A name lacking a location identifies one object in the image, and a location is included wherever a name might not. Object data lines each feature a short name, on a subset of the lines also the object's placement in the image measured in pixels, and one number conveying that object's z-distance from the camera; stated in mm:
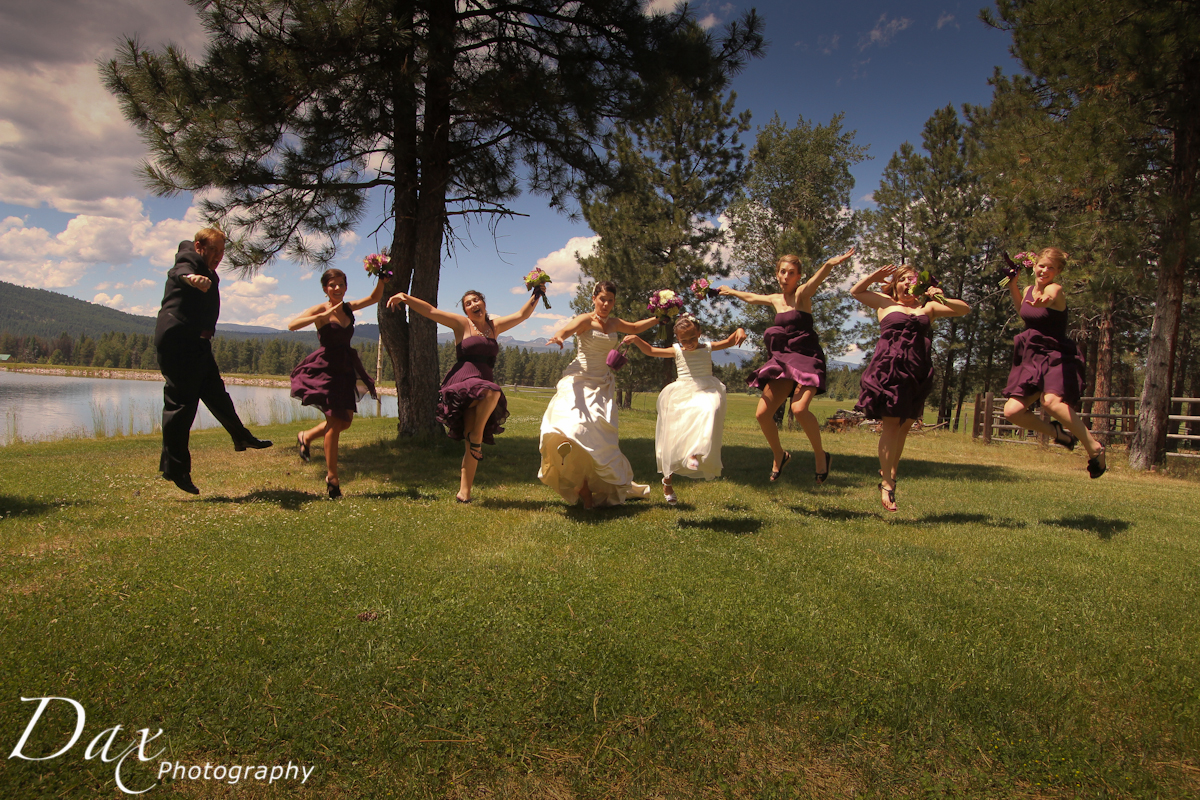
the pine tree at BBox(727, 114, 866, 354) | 25344
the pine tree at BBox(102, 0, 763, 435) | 8469
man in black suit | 6172
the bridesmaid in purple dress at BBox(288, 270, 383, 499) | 7152
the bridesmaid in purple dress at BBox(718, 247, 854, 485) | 7355
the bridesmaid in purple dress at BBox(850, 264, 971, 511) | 6801
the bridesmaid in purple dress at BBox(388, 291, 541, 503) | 6953
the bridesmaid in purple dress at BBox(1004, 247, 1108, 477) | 6695
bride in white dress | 6438
